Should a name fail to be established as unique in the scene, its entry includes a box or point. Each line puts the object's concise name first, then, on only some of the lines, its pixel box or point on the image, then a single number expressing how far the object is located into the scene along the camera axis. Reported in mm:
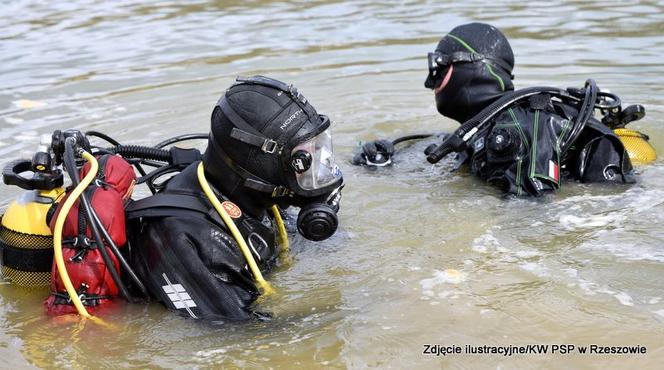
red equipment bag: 6113
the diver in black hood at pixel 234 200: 6180
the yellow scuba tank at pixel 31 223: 6418
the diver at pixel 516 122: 8836
